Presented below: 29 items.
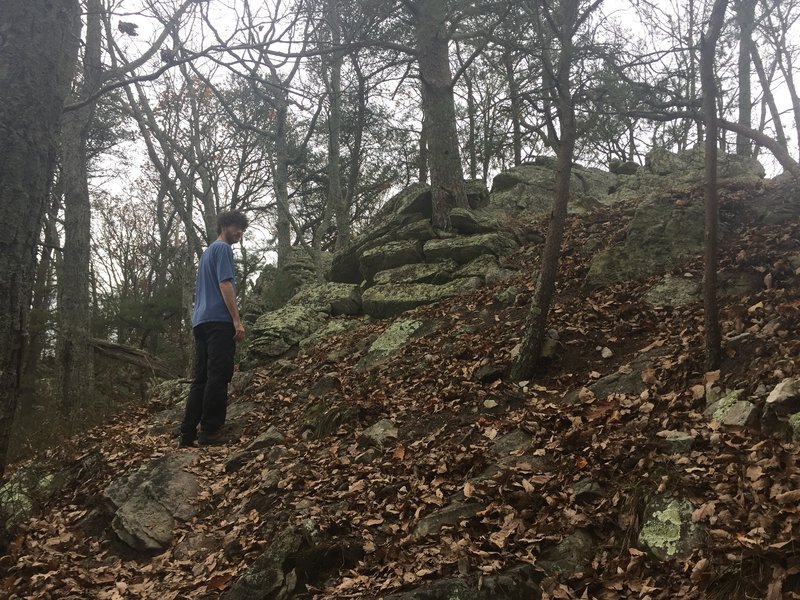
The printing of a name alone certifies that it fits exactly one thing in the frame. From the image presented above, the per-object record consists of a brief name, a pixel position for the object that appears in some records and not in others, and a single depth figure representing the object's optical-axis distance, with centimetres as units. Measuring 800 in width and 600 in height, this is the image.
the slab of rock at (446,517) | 385
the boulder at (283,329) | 993
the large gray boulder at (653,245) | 751
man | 601
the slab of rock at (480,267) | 972
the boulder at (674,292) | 643
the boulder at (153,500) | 485
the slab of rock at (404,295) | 946
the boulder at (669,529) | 309
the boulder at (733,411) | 384
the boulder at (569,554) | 321
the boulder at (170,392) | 895
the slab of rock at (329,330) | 976
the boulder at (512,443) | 461
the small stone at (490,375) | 600
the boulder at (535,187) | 1434
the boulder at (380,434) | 543
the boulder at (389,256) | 1089
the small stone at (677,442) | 380
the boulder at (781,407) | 362
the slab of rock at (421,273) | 1004
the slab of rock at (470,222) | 1088
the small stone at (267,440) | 604
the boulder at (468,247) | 1023
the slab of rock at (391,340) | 790
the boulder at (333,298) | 1079
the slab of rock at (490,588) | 305
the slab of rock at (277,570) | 363
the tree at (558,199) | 583
